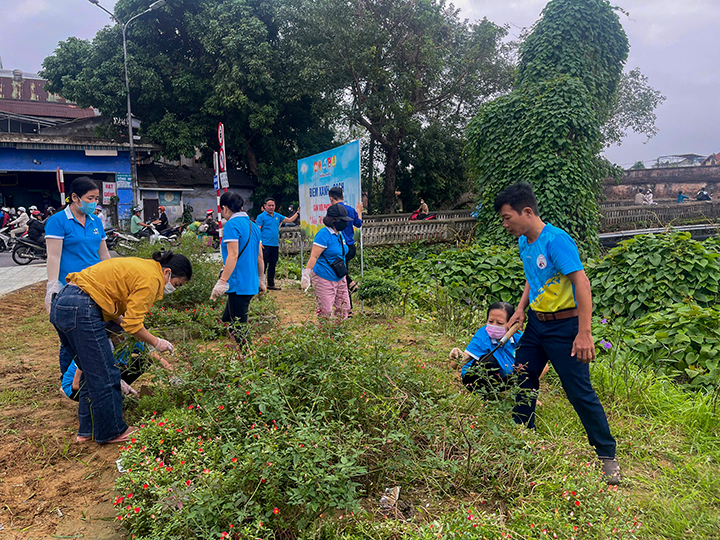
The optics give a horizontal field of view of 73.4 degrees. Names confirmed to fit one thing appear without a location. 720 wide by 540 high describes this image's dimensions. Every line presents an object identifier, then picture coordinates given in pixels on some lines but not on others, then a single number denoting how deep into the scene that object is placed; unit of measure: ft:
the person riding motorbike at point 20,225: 41.96
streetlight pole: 55.21
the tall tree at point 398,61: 59.21
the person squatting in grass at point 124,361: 10.42
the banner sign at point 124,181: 68.49
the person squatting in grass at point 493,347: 11.49
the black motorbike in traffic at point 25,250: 37.52
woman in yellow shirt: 9.62
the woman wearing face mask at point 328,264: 16.10
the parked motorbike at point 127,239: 32.94
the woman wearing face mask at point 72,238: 12.29
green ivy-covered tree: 37.88
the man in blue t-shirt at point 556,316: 8.86
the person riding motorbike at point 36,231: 37.52
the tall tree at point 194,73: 58.95
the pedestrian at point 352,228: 19.89
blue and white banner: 21.44
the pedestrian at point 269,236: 25.86
